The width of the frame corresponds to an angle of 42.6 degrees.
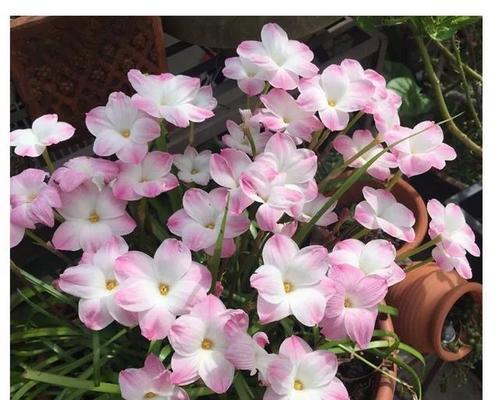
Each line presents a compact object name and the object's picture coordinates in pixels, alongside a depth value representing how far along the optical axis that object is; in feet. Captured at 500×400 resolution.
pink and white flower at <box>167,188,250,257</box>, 2.31
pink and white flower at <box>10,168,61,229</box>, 2.29
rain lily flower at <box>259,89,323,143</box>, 2.58
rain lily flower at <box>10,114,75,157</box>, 2.44
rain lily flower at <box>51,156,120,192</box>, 2.37
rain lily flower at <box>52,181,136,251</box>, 2.34
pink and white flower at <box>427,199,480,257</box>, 2.52
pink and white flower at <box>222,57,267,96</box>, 2.68
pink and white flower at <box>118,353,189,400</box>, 2.16
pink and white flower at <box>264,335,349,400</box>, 2.12
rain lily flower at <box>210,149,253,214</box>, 2.35
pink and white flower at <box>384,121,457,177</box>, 2.59
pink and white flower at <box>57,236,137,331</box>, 2.16
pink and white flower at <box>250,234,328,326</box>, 2.11
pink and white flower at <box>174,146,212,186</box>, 2.62
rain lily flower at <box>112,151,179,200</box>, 2.38
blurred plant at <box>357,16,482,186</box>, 4.48
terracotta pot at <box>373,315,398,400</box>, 2.70
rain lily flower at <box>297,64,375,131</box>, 2.53
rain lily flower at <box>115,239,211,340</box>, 2.08
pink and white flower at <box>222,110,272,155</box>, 2.70
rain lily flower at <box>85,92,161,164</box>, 2.41
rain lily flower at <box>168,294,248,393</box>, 2.06
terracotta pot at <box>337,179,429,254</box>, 3.41
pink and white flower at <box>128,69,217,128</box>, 2.45
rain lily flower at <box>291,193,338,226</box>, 2.57
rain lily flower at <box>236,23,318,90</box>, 2.60
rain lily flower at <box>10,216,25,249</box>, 2.30
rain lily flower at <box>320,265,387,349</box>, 2.19
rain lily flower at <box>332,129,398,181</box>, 2.63
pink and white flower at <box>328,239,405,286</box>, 2.36
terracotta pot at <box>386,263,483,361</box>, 3.18
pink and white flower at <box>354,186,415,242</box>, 2.51
